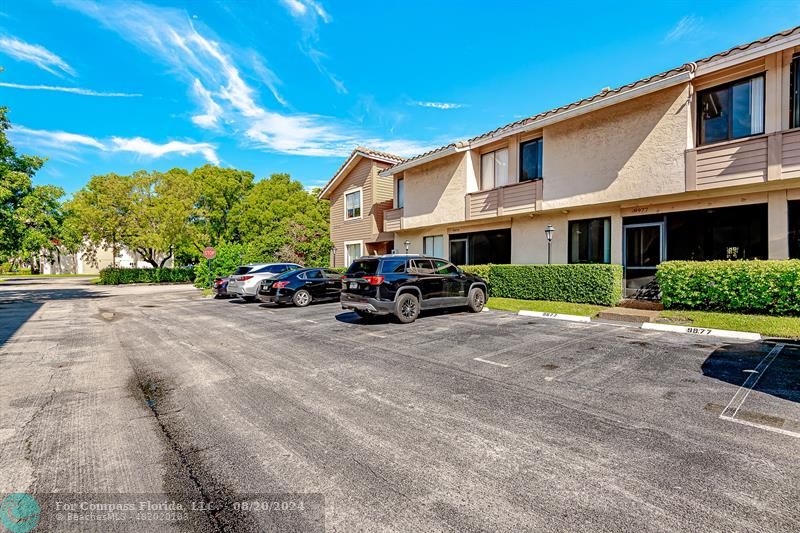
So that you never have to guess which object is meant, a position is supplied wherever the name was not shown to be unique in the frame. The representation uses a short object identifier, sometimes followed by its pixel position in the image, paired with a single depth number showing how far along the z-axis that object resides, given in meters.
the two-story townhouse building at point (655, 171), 9.66
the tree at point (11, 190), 17.61
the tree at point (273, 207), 39.91
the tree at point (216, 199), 39.41
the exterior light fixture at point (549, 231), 13.62
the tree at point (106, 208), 34.21
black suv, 9.98
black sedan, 14.48
